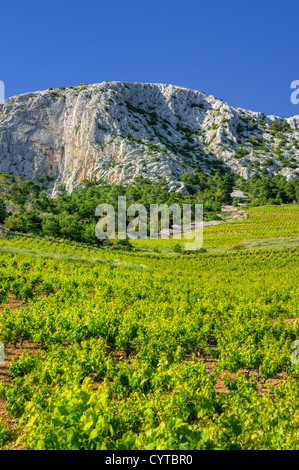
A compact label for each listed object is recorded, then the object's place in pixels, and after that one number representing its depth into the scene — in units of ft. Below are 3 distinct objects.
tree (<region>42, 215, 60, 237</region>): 182.97
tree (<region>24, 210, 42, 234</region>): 184.85
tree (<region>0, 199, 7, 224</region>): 200.40
